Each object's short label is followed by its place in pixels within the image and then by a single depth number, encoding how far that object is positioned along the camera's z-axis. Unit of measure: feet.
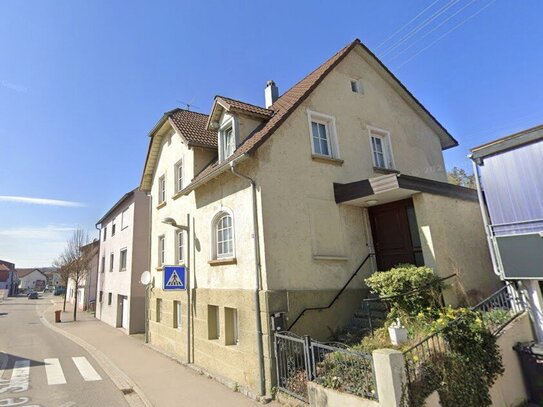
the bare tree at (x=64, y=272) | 98.48
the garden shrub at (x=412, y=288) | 24.38
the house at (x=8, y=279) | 252.42
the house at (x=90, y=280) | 104.06
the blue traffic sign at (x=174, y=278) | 35.12
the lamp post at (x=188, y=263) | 36.65
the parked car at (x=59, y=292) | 223.45
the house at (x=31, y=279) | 334.44
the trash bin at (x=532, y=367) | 21.86
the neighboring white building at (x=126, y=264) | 63.67
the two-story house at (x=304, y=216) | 26.94
